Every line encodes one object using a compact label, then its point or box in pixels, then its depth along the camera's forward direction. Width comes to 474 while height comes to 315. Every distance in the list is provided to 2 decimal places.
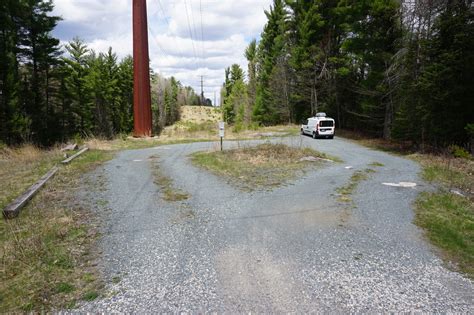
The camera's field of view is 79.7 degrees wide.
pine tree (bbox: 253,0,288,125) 35.62
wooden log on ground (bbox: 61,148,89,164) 10.54
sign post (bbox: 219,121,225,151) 13.55
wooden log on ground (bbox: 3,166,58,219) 5.30
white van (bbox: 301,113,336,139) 21.11
